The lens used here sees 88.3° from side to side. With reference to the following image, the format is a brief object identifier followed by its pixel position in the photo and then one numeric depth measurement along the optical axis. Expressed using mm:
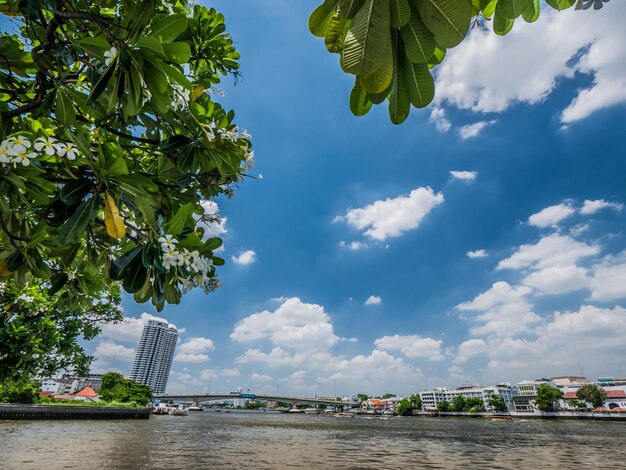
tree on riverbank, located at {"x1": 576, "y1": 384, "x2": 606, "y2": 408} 66738
